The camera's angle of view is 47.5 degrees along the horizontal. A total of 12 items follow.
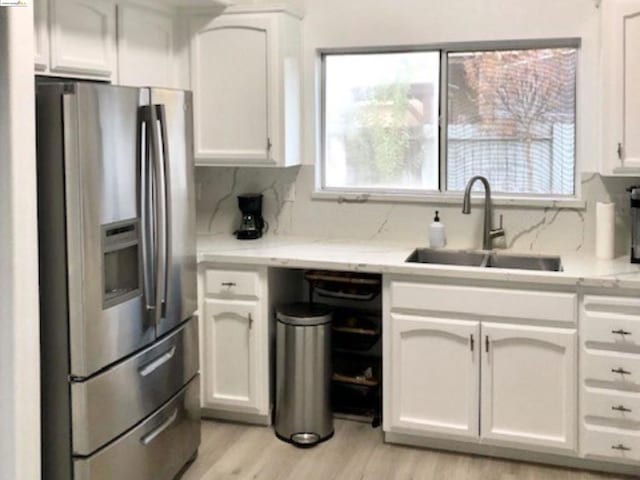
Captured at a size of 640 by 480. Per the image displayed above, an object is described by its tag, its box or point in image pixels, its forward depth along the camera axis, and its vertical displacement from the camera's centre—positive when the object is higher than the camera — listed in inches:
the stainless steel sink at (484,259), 137.9 -12.8
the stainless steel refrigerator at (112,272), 92.7 -10.7
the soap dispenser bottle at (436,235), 145.9 -8.3
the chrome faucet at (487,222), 142.4 -5.7
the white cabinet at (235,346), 139.2 -29.4
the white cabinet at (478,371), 122.5 -30.8
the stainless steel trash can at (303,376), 136.2 -34.1
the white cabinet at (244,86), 145.4 +21.9
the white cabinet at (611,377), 117.6 -30.1
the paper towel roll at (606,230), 133.9 -6.9
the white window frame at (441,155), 142.9 +8.2
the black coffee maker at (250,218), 157.3 -5.1
